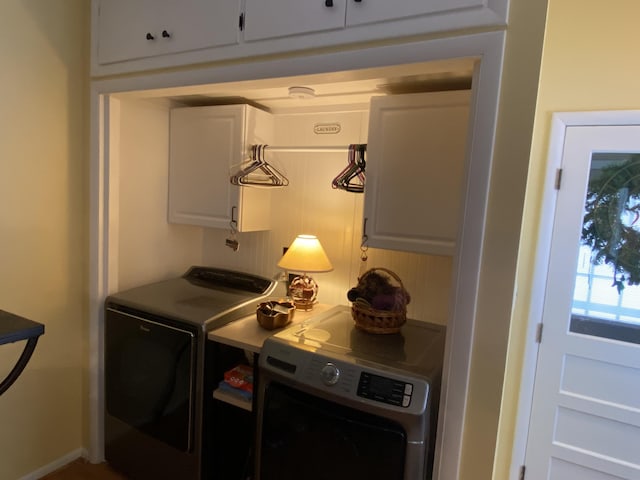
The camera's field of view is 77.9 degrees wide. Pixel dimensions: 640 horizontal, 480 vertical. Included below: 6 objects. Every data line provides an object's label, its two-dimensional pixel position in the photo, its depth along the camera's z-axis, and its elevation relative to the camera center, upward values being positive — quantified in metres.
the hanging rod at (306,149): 1.91 +0.27
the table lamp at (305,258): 1.92 -0.28
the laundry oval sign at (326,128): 2.12 +0.40
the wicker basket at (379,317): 1.65 -0.46
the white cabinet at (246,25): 1.15 +0.61
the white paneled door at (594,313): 1.87 -0.45
